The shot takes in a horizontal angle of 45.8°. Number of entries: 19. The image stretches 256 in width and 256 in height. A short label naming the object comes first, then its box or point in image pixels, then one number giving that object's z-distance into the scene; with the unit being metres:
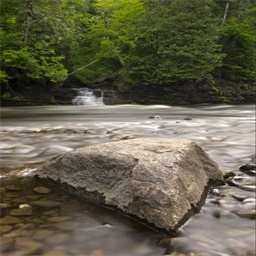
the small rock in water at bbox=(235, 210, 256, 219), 2.51
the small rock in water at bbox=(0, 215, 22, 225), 2.40
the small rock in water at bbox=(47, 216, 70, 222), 2.49
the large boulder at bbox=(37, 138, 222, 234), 2.40
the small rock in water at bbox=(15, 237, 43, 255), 2.04
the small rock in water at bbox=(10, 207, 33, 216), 2.56
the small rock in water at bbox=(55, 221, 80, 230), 2.37
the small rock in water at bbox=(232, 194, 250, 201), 2.84
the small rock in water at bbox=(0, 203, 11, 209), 2.67
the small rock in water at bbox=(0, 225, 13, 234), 2.28
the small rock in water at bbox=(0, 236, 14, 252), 2.05
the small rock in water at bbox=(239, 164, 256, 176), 3.55
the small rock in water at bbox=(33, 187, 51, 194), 3.06
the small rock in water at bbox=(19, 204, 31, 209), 2.69
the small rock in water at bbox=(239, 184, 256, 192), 3.04
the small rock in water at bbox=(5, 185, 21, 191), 3.13
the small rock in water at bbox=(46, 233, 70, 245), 2.16
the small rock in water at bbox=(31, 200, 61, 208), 2.75
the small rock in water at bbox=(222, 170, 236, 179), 3.43
